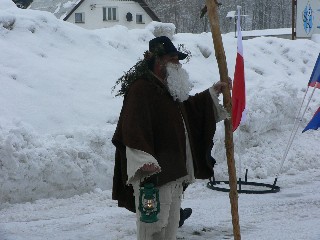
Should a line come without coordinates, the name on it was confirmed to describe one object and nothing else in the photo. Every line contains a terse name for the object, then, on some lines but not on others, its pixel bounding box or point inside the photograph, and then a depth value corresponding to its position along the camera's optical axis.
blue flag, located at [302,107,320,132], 12.95
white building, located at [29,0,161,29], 66.10
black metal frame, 11.57
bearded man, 5.65
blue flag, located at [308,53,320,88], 12.48
